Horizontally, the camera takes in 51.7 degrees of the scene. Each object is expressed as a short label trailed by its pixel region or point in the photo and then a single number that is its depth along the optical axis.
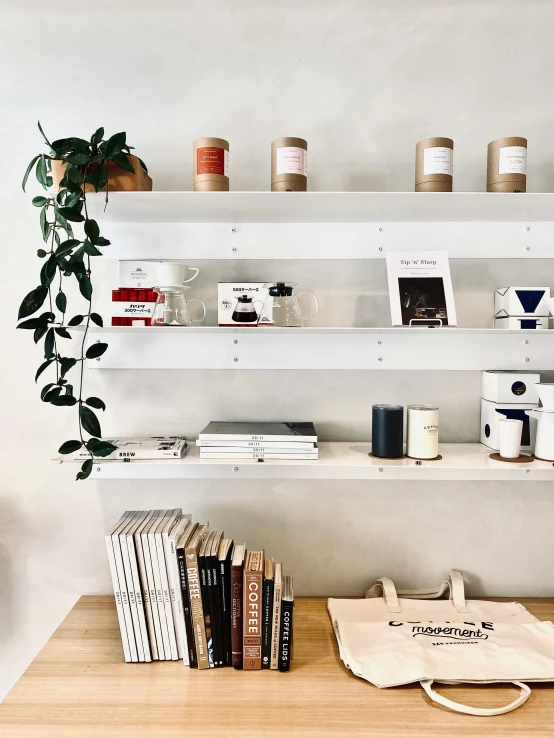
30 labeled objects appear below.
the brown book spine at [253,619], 1.28
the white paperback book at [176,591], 1.31
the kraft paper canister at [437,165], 1.36
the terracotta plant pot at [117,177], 1.34
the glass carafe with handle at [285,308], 1.40
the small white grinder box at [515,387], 1.50
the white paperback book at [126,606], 1.32
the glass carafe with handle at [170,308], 1.40
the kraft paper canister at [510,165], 1.36
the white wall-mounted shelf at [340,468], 1.38
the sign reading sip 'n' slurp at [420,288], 1.43
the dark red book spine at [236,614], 1.28
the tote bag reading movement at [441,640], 1.22
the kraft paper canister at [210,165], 1.36
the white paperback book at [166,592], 1.32
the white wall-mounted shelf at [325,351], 1.57
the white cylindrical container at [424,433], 1.42
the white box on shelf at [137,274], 1.55
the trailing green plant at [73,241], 1.29
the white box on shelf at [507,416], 1.51
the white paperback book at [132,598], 1.32
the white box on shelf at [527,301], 1.47
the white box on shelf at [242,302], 1.43
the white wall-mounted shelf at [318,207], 1.33
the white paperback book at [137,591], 1.32
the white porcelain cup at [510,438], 1.42
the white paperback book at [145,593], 1.32
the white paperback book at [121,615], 1.33
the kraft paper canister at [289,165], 1.35
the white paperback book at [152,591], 1.32
